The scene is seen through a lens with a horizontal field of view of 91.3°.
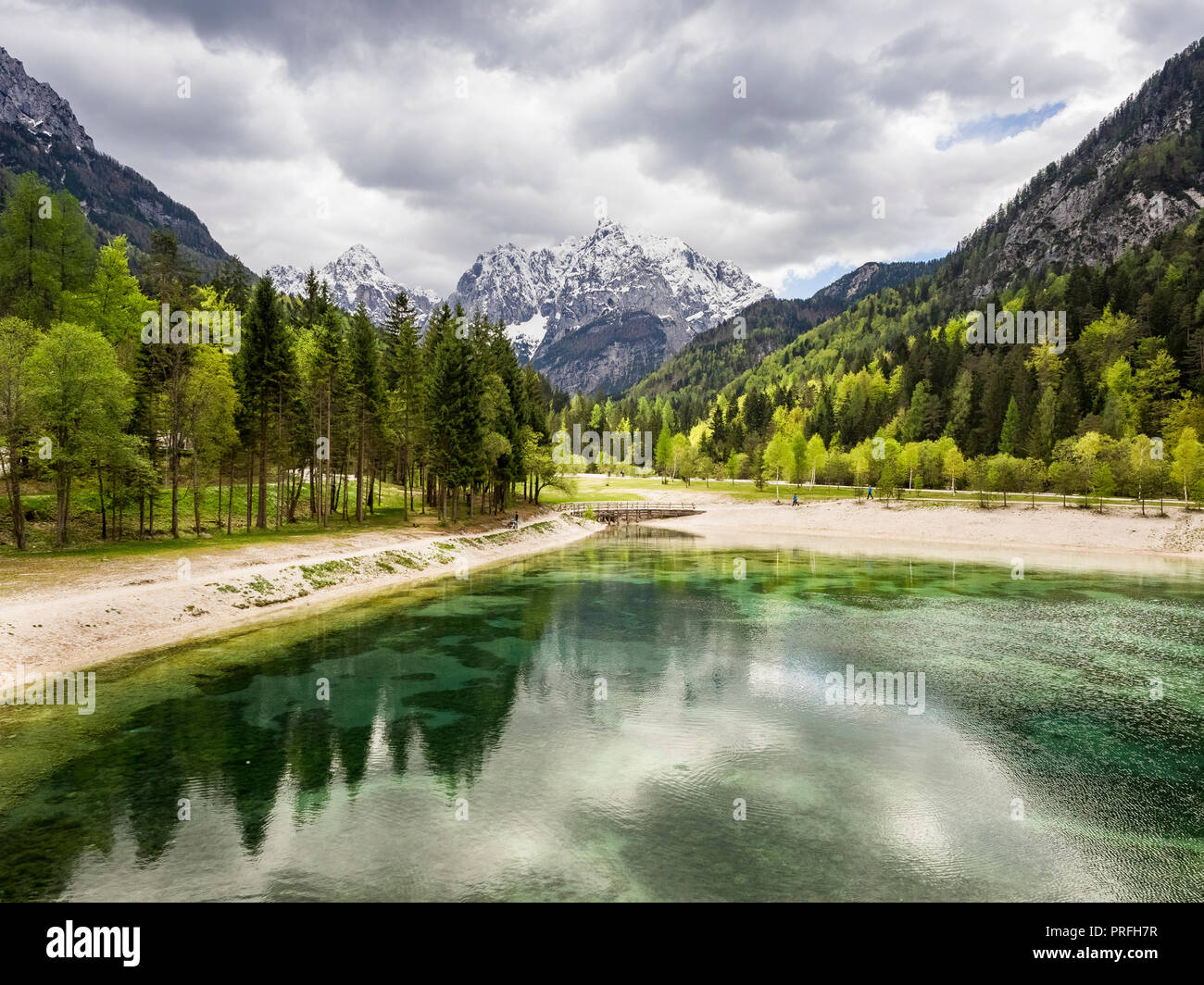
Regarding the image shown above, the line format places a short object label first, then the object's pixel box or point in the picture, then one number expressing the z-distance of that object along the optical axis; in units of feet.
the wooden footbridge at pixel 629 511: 339.83
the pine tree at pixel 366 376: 195.21
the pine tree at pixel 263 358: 166.50
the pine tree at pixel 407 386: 204.54
